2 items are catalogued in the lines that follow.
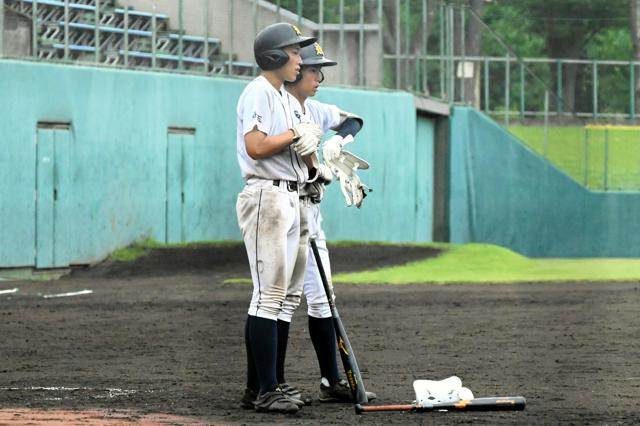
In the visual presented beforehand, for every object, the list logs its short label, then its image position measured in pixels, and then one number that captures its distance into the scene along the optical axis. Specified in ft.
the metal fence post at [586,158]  200.46
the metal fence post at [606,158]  199.34
